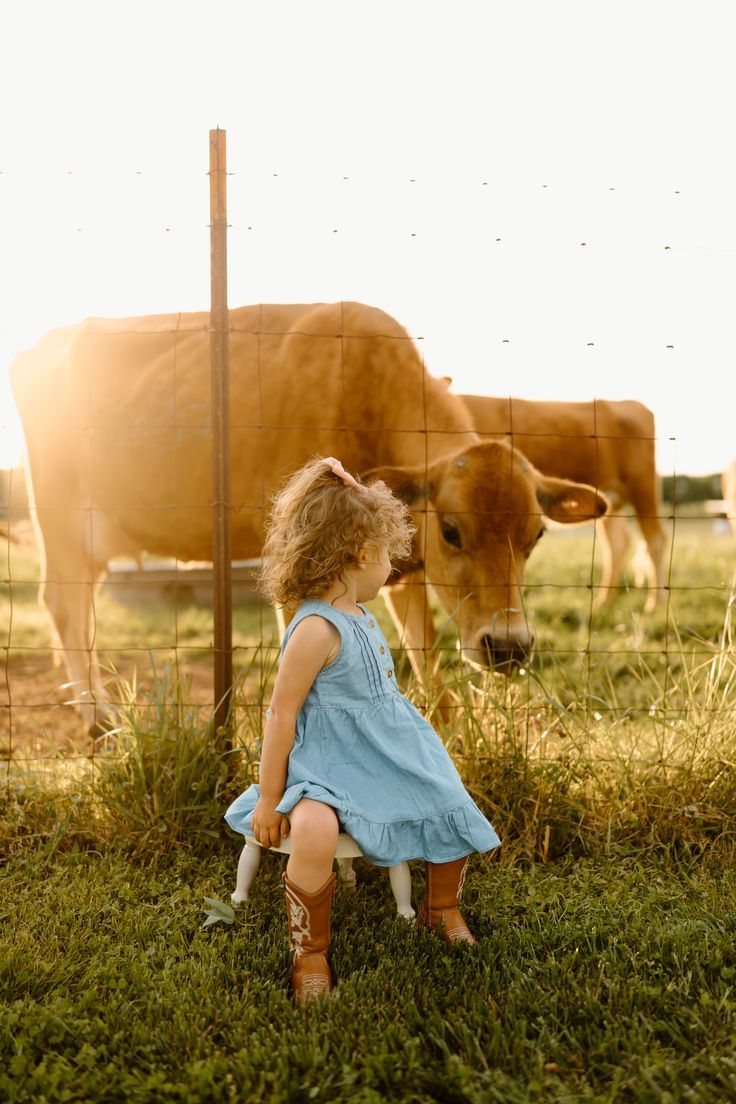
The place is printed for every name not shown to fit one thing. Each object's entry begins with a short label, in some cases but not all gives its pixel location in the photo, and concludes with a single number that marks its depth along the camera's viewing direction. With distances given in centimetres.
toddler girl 249
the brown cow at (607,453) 753
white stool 257
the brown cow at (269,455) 434
